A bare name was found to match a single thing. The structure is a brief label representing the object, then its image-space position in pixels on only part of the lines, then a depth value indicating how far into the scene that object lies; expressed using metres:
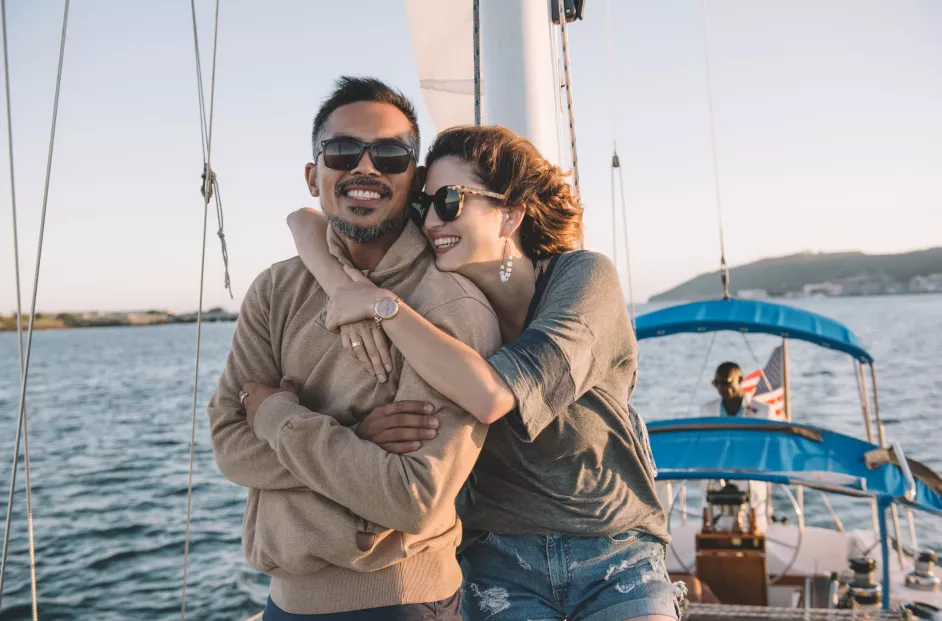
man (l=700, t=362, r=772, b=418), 8.16
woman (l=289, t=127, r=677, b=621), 2.07
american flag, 9.35
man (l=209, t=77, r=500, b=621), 1.82
